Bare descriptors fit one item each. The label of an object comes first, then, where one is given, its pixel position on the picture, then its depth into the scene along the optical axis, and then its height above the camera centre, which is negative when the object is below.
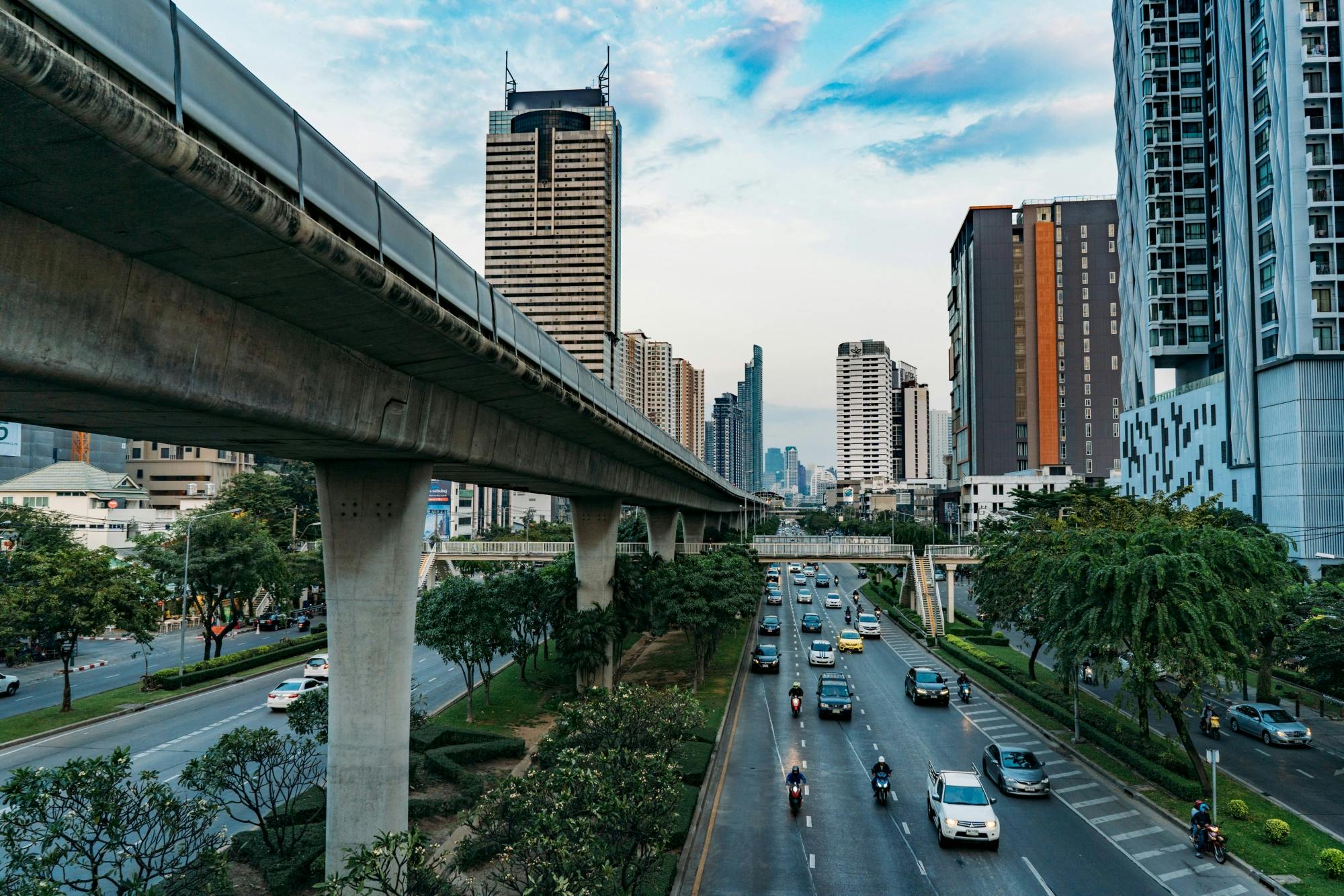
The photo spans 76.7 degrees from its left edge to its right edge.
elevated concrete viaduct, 7.50 +2.48
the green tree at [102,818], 12.48 -5.01
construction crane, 94.69 +5.51
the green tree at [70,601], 34.38 -4.29
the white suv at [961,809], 20.78 -7.89
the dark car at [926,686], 38.38 -8.64
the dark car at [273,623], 65.19 -9.67
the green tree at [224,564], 46.66 -3.70
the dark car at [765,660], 46.03 -8.85
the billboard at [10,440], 76.19 +5.21
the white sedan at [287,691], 35.72 -8.29
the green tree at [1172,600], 22.59 -2.89
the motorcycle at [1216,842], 19.86 -8.08
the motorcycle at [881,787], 24.28 -8.28
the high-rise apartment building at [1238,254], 53.66 +17.88
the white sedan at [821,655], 48.00 -9.00
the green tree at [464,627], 33.41 -5.17
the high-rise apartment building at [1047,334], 130.00 +25.07
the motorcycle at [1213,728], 31.50 -8.60
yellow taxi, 53.34 -9.14
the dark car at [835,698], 35.25 -8.45
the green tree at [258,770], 16.89 -5.74
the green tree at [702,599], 38.94 -4.79
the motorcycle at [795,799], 23.17 -8.25
